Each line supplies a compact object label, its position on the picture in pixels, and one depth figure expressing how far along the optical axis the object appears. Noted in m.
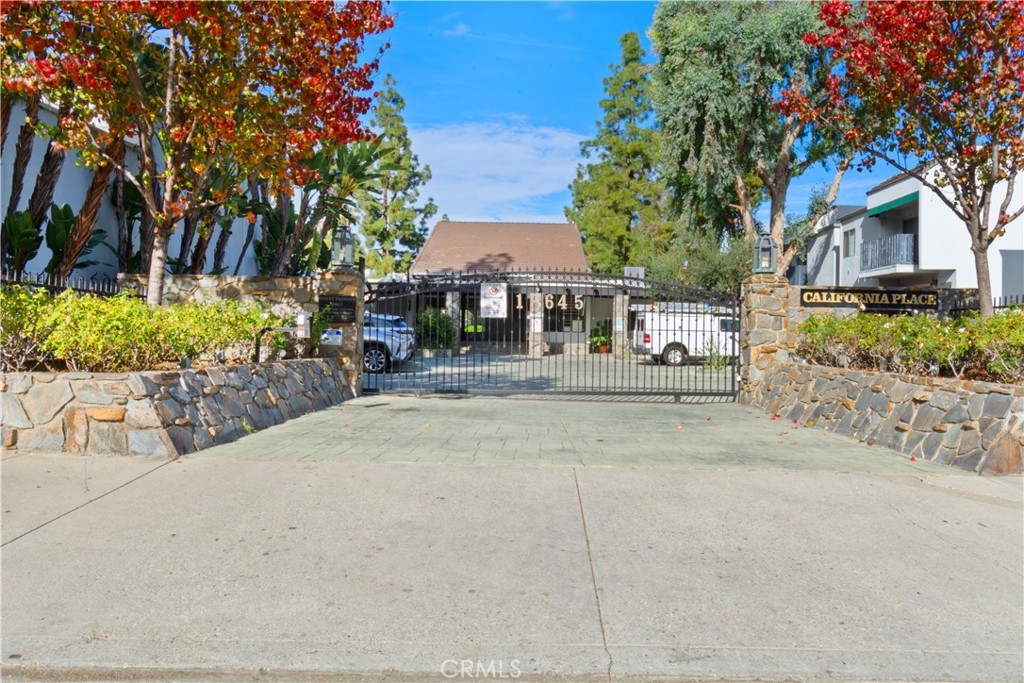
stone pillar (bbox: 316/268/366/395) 11.22
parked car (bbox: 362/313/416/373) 16.94
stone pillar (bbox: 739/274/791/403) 11.69
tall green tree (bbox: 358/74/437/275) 33.72
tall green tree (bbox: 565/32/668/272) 34.78
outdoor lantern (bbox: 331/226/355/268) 11.29
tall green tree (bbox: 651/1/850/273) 23.33
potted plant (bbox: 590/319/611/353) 25.88
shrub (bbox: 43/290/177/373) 6.55
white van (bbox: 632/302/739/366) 20.70
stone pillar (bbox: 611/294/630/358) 26.12
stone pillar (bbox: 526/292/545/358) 25.62
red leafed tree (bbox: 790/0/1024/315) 9.14
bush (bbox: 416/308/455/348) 23.87
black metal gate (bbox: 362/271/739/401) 12.45
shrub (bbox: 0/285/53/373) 6.54
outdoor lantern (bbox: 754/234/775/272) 11.72
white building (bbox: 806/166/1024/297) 24.66
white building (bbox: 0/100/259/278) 11.85
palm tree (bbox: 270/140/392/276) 15.62
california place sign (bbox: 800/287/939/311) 11.50
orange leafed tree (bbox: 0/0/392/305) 8.39
